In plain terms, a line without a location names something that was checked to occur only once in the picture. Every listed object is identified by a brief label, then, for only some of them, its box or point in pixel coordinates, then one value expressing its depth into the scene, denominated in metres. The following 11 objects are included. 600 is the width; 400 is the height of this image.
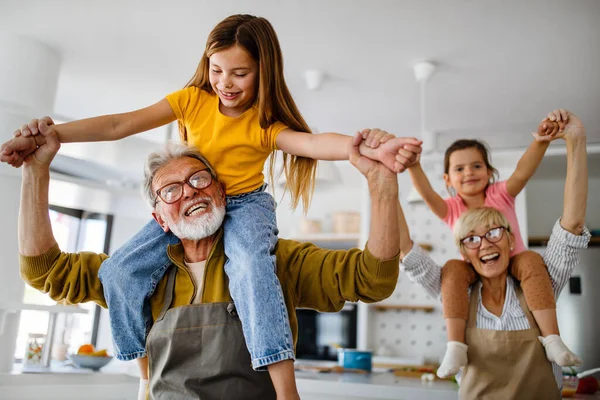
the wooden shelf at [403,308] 4.92
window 5.50
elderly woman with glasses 1.76
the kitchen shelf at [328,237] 5.43
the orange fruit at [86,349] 3.78
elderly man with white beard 1.42
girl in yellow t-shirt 1.31
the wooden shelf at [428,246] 5.04
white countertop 2.42
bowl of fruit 3.68
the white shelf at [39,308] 3.16
